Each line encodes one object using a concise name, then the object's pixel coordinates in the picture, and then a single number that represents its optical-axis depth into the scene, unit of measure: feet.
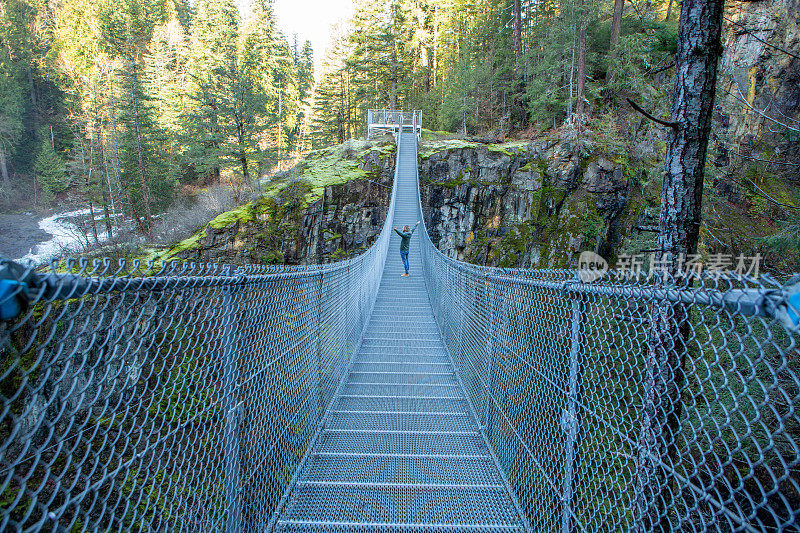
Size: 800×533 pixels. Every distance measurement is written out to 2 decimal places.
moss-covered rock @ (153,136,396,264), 39.04
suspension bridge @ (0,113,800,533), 3.67
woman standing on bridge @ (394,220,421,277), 31.04
